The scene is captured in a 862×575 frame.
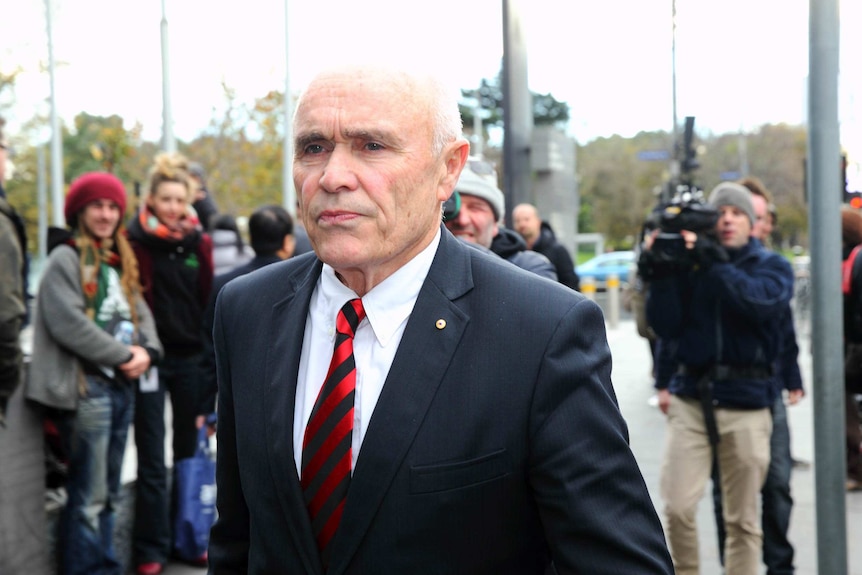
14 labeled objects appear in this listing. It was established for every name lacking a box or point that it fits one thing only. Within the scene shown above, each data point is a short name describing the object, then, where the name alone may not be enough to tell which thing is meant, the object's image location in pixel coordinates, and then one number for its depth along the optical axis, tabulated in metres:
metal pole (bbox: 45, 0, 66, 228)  21.28
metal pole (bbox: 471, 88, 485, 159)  39.53
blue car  38.66
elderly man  1.86
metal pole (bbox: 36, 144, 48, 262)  30.92
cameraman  5.16
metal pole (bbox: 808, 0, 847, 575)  3.42
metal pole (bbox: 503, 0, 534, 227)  8.12
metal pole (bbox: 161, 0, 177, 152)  18.14
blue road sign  20.56
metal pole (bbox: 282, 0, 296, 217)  21.61
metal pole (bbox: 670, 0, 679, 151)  16.94
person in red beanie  5.19
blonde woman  5.91
